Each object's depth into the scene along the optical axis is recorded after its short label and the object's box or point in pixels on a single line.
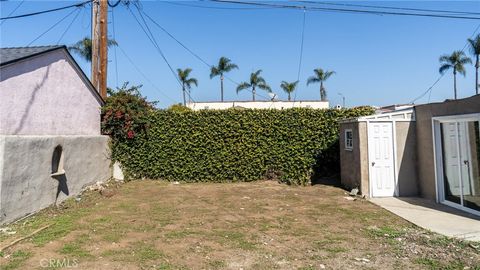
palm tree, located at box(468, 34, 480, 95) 31.05
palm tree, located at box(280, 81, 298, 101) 42.22
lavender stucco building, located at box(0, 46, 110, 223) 7.01
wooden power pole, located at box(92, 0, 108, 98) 12.55
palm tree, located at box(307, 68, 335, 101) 41.28
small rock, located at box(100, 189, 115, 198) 9.96
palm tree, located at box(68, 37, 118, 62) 29.27
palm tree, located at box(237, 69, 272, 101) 41.62
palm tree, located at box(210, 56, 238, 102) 39.94
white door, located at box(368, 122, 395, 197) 9.80
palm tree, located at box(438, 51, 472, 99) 36.08
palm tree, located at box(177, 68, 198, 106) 40.16
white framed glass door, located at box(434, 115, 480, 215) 7.57
